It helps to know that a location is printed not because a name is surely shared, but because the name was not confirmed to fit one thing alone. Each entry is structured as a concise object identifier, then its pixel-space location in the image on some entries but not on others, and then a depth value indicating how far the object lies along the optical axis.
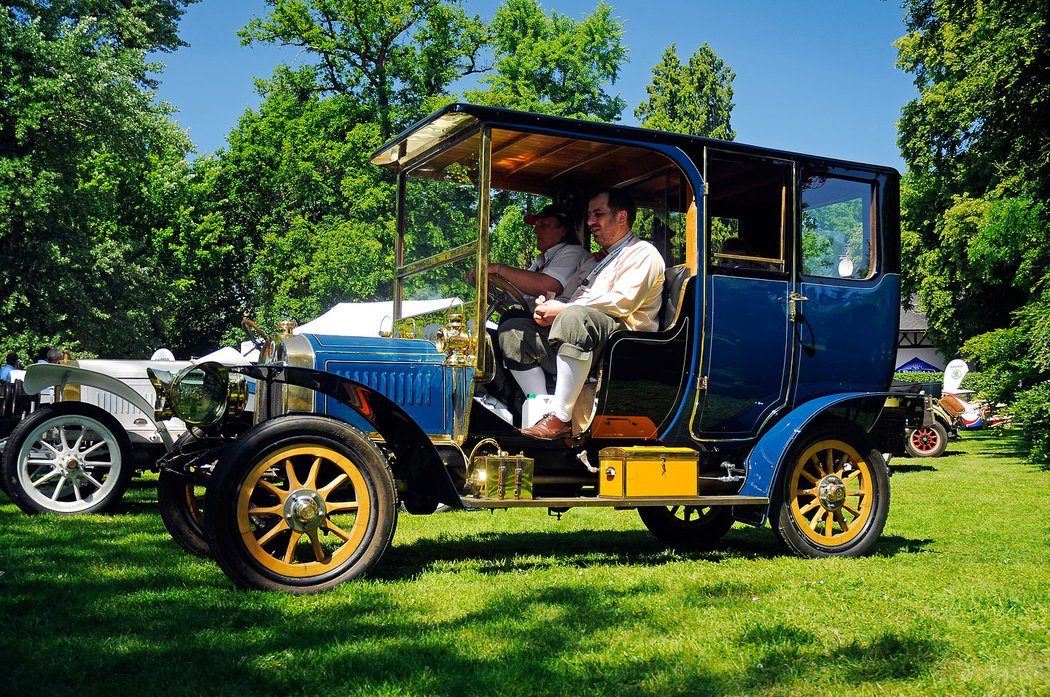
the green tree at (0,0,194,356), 25.08
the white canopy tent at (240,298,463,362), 13.77
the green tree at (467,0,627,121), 34.19
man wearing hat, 6.83
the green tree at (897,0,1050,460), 14.16
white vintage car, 9.09
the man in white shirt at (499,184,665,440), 6.23
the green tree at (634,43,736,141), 48.03
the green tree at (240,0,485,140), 34.75
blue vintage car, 5.46
